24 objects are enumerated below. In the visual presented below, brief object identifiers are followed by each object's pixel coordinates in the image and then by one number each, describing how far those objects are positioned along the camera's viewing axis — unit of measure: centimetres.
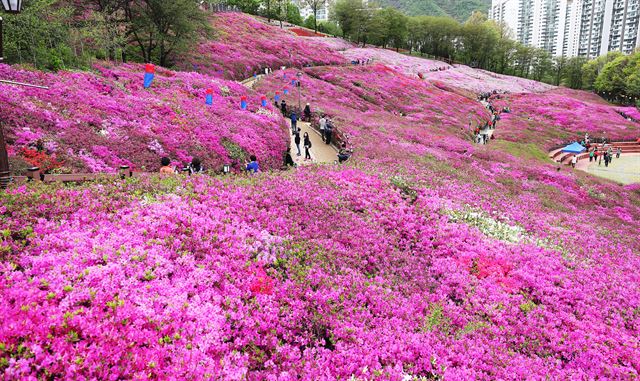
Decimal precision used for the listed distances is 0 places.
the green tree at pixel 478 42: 12344
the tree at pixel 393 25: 11000
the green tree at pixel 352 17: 10700
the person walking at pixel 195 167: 1379
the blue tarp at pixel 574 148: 4114
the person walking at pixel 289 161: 1927
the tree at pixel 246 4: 10462
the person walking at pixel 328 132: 2553
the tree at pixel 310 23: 12414
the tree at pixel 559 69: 12710
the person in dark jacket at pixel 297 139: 2292
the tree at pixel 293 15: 11381
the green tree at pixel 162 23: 3300
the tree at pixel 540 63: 12594
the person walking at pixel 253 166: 1527
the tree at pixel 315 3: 10800
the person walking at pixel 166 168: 1242
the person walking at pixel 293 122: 2680
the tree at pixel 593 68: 11694
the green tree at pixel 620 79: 9375
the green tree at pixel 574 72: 12250
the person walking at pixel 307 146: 2202
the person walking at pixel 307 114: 3150
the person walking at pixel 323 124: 2559
